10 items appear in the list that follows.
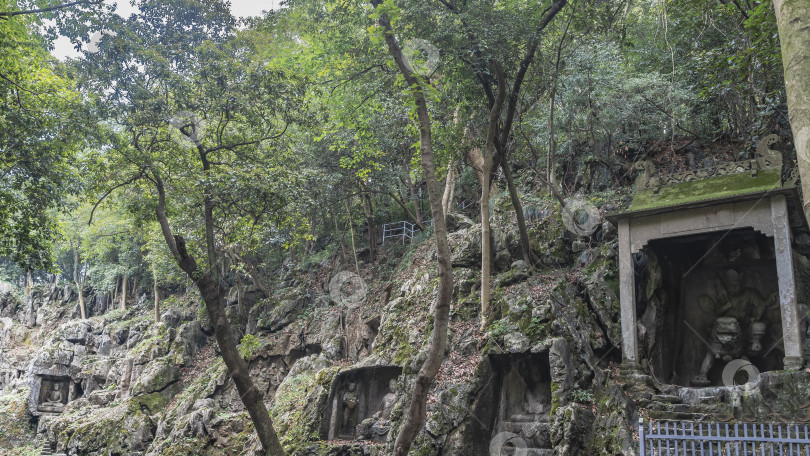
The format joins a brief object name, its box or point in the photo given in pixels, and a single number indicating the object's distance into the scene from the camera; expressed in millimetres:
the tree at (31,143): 9734
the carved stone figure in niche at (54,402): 26375
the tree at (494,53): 10281
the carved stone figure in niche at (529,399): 10516
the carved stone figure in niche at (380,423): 13305
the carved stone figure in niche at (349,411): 14288
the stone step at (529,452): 9641
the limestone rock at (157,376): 21958
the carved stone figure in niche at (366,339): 17406
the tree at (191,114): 10914
